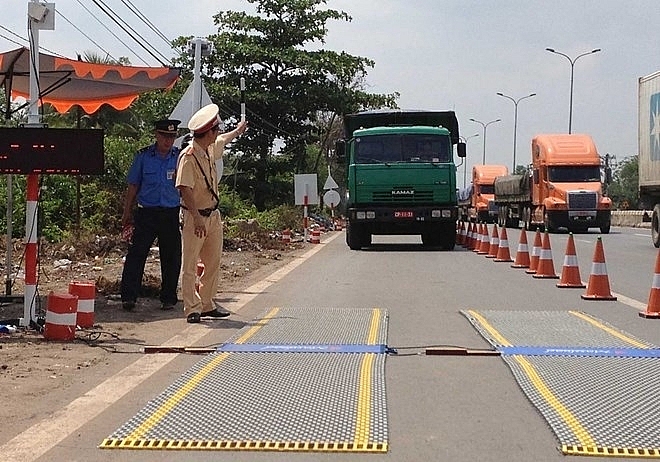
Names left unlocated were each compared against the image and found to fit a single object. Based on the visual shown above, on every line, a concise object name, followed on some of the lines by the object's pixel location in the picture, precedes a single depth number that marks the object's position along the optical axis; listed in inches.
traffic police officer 372.2
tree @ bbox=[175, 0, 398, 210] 1642.5
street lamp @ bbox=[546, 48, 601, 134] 2213.3
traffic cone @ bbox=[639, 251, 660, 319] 401.9
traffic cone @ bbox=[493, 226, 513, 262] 736.5
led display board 324.8
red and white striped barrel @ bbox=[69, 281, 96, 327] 343.6
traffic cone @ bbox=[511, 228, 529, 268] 673.6
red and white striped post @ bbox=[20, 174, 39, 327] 333.7
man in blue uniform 404.8
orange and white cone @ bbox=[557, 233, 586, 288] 528.7
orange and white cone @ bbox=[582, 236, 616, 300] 470.6
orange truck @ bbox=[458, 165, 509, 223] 2081.7
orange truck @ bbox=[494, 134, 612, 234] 1352.1
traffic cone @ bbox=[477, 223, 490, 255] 836.6
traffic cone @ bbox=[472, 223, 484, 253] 865.3
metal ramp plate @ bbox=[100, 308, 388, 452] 205.2
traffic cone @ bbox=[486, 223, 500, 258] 799.1
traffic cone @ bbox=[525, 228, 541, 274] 618.0
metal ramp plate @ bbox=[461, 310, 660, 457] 207.6
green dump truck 859.4
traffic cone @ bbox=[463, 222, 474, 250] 938.1
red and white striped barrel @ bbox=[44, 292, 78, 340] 323.0
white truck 925.2
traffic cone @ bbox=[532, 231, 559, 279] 594.9
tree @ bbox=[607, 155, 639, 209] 4035.4
